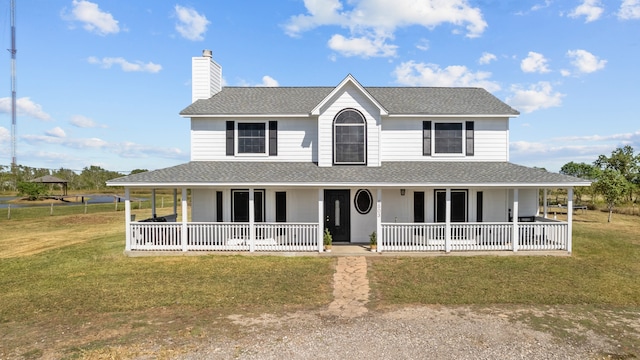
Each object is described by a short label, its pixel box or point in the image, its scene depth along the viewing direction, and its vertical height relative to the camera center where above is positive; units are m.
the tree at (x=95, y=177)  70.75 +1.35
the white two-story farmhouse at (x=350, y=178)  14.77 +0.23
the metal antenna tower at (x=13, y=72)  72.71 +23.19
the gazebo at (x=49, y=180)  52.56 +0.57
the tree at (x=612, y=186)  27.69 -0.24
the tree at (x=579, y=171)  32.97 +1.69
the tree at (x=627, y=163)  38.75 +2.13
